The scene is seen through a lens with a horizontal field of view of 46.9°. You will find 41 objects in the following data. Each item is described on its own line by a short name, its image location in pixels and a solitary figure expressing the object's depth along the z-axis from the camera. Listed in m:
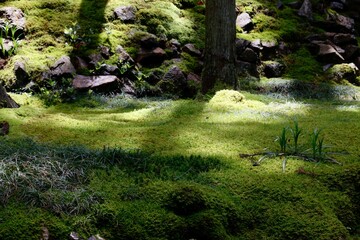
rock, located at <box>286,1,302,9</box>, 16.02
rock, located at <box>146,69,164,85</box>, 10.93
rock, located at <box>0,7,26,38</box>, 10.92
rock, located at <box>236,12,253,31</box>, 13.75
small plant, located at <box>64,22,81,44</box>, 10.99
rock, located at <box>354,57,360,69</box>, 13.91
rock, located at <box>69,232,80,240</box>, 3.11
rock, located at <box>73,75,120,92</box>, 9.97
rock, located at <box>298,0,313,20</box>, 15.48
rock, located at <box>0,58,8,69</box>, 9.96
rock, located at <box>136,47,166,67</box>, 11.27
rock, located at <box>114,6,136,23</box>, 12.21
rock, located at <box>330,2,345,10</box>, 16.97
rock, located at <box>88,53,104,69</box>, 10.48
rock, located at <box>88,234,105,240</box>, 3.11
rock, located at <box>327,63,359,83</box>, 12.94
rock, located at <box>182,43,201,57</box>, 12.10
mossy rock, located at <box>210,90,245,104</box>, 8.16
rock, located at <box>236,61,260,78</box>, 12.41
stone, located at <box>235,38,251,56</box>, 12.66
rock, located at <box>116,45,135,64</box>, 10.85
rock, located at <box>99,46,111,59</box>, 10.89
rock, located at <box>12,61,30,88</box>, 9.67
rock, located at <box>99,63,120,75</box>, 10.48
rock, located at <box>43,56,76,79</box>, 9.95
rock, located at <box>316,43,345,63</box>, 13.38
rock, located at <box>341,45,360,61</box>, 13.75
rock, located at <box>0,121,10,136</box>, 5.53
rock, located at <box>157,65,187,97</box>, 10.84
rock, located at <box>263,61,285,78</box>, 12.91
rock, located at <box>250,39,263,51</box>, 12.92
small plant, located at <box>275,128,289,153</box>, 4.51
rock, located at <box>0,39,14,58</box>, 10.23
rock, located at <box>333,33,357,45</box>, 14.18
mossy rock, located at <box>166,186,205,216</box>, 3.56
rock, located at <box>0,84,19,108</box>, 7.47
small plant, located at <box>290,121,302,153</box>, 4.51
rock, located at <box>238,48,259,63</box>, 12.62
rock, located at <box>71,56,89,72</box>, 10.46
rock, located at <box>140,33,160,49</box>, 11.58
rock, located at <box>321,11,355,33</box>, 15.16
